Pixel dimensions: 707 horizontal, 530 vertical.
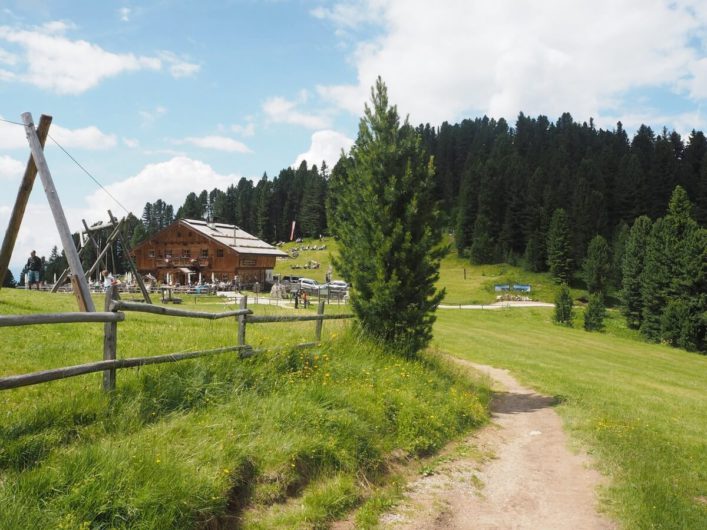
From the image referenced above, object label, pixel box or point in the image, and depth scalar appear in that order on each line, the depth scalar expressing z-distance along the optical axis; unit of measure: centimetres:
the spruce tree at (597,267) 7550
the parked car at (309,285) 4878
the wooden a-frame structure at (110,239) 2446
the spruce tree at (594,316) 5281
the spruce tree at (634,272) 6153
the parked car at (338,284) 4396
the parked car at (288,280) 5748
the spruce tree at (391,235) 1309
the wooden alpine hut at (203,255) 6316
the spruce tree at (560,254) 8300
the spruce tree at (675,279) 4903
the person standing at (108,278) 2606
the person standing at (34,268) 2778
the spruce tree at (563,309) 5341
